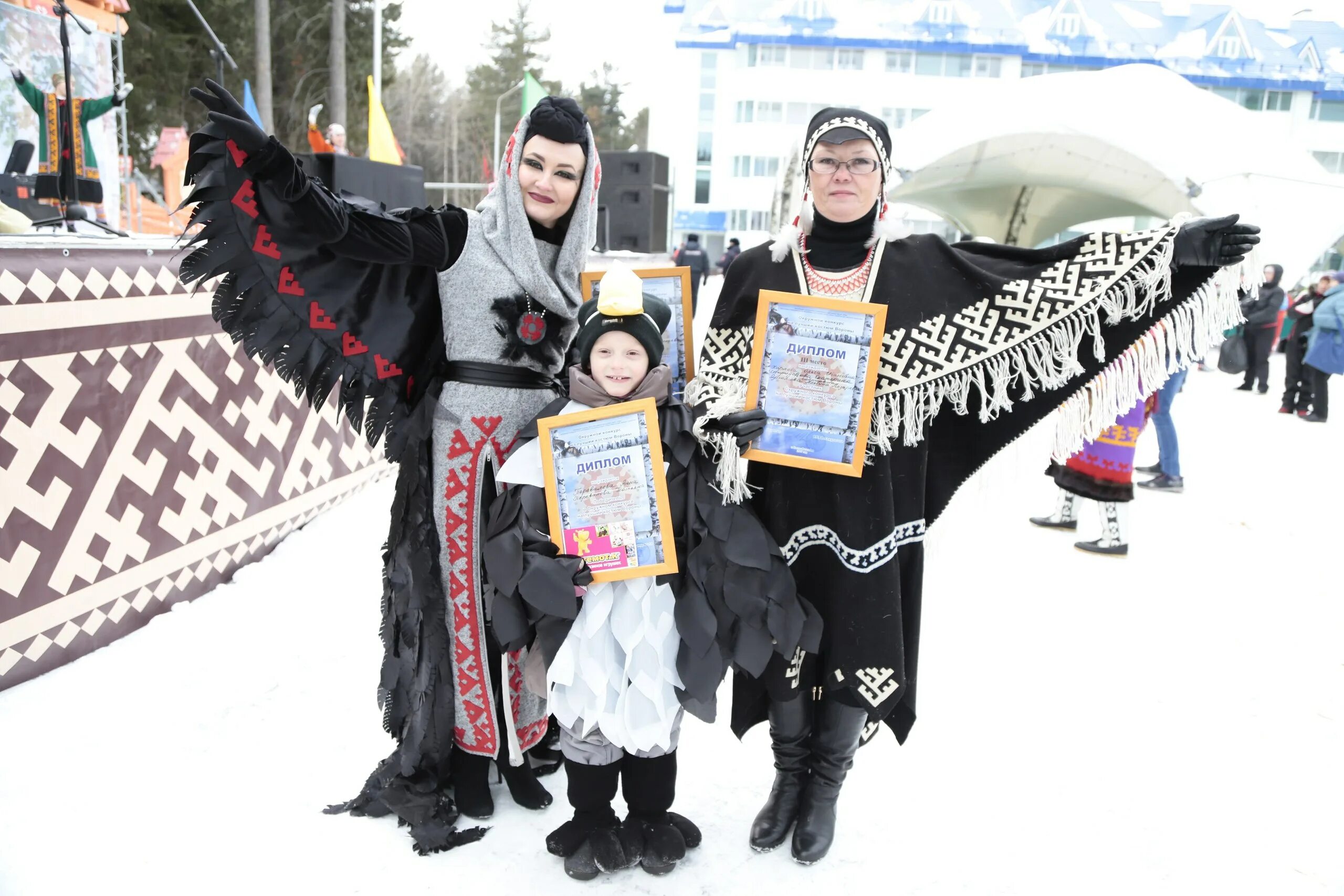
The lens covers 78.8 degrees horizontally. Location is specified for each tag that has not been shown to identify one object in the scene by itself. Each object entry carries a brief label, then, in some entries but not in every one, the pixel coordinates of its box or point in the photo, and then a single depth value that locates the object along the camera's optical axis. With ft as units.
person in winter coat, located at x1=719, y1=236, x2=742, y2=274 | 69.15
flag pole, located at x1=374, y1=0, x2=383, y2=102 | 49.19
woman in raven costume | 6.84
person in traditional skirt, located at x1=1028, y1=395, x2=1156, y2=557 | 15.06
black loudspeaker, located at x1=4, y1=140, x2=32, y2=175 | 25.95
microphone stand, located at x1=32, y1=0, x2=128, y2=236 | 17.40
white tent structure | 27.32
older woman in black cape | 6.67
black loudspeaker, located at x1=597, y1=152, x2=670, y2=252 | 44.70
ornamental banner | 8.95
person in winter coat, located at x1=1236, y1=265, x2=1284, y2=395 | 34.71
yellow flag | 35.99
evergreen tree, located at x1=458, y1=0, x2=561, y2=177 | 139.85
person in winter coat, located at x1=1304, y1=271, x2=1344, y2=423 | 28.99
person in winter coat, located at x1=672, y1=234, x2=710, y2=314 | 60.39
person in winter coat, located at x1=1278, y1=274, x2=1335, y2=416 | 31.48
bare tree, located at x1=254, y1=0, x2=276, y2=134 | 49.08
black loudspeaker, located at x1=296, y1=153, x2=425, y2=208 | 24.17
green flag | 33.73
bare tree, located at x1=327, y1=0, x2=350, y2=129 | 53.88
